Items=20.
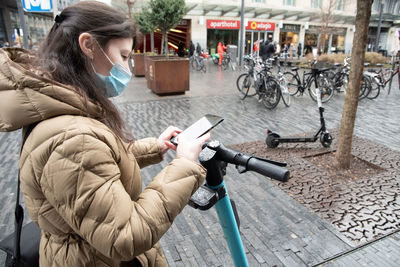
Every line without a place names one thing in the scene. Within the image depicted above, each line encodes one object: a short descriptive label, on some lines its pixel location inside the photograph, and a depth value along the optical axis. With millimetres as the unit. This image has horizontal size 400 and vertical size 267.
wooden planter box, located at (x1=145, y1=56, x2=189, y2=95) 9664
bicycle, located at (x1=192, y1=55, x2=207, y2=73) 17989
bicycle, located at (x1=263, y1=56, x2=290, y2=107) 8508
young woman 962
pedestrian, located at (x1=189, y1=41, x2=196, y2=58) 22219
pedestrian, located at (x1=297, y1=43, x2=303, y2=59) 29545
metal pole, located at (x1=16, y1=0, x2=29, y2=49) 7318
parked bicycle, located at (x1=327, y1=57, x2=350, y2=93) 10280
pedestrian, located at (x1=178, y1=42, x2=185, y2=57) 20406
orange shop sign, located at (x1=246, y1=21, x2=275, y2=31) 30000
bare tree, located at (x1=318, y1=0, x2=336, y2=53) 23400
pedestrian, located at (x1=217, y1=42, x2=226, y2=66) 20584
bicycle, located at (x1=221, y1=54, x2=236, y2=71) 19891
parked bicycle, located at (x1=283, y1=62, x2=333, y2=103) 9247
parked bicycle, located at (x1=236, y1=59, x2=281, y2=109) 8172
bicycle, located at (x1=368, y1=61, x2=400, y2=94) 10122
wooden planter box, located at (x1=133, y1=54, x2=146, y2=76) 14742
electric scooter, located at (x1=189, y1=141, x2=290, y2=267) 1142
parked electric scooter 5031
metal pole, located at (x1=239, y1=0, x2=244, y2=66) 19066
